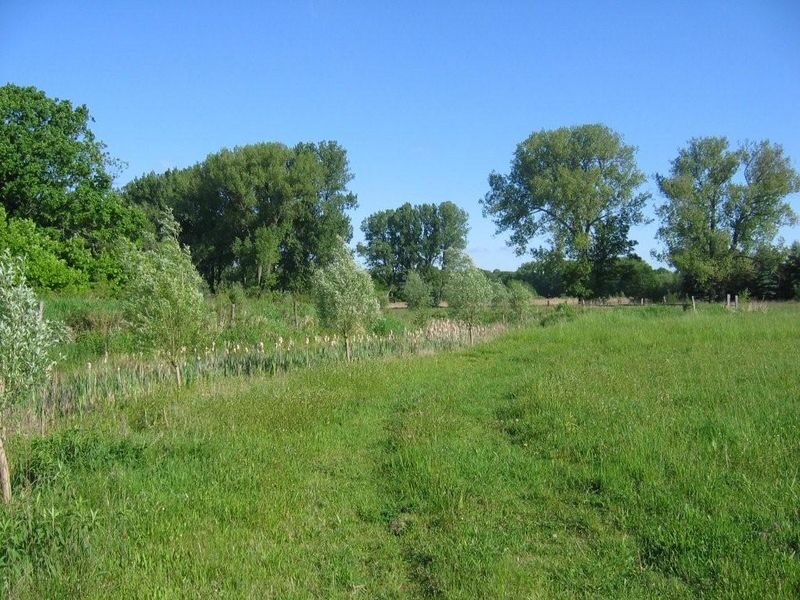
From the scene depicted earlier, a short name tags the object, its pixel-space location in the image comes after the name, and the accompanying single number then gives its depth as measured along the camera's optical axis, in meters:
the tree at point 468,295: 21.22
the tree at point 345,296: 15.98
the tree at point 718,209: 48.84
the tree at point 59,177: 29.42
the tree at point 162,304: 11.68
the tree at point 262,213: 46.75
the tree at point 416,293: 41.28
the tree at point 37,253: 24.50
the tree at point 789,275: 44.88
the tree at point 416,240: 81.81
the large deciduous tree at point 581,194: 53.06
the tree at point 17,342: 5.62
